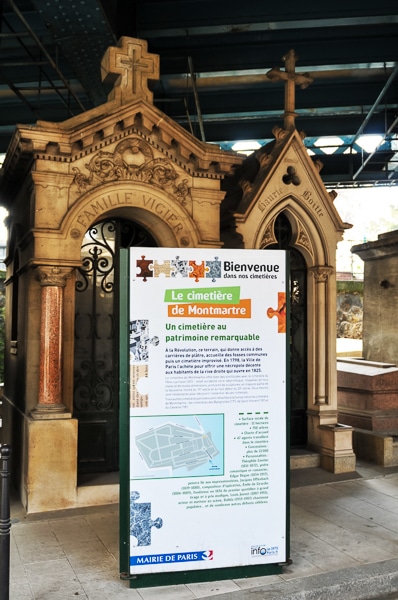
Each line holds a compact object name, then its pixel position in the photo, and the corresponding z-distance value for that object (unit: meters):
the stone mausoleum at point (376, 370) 8.77
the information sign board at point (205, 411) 4.54
